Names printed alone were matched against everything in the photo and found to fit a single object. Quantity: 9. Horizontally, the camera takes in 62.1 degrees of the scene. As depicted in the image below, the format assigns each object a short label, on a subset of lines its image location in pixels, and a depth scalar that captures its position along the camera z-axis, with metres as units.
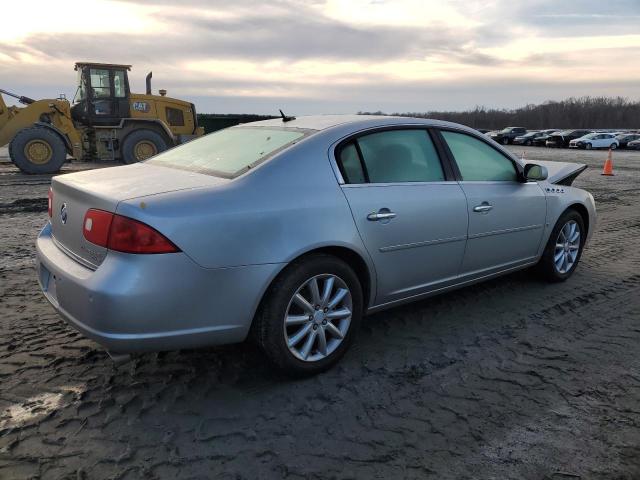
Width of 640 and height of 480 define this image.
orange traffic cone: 17.11
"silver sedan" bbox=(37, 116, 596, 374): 2.60
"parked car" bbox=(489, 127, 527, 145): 47.66
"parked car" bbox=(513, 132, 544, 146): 45.47
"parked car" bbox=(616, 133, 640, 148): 38.44
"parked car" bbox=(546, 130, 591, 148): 41.31
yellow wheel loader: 14.12
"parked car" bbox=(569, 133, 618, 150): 38.41
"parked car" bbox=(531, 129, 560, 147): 43.63
